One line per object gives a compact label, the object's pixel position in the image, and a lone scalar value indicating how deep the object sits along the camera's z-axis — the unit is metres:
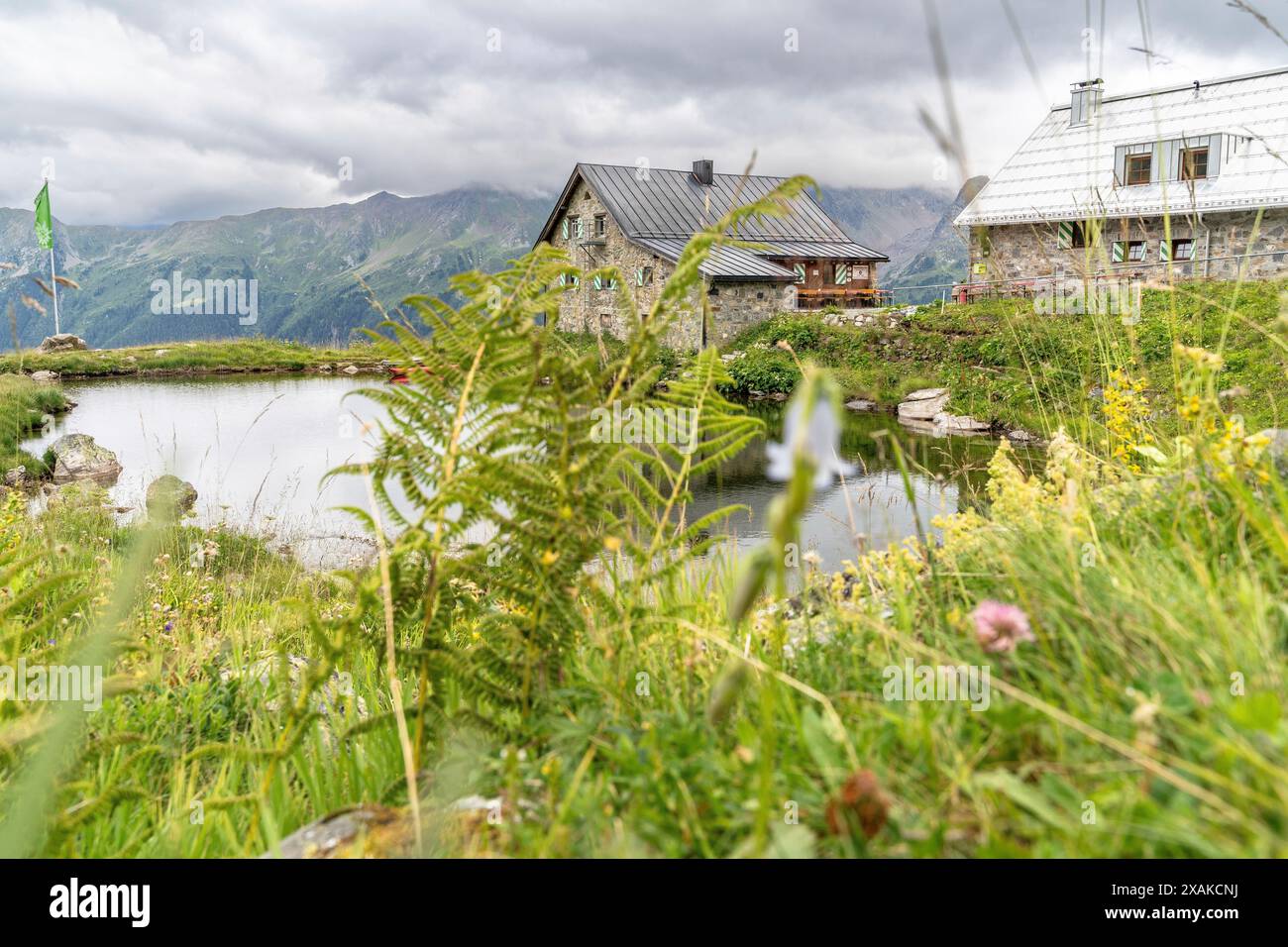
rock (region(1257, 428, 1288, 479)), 2.30
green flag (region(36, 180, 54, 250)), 20.38
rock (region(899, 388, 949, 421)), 20.09
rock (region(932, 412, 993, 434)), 18.11
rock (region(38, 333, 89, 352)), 37.05
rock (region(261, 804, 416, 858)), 1.43
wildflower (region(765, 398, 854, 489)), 0.73
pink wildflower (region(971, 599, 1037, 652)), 1.47
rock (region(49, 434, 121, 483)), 13.20
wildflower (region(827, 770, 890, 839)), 1.12
